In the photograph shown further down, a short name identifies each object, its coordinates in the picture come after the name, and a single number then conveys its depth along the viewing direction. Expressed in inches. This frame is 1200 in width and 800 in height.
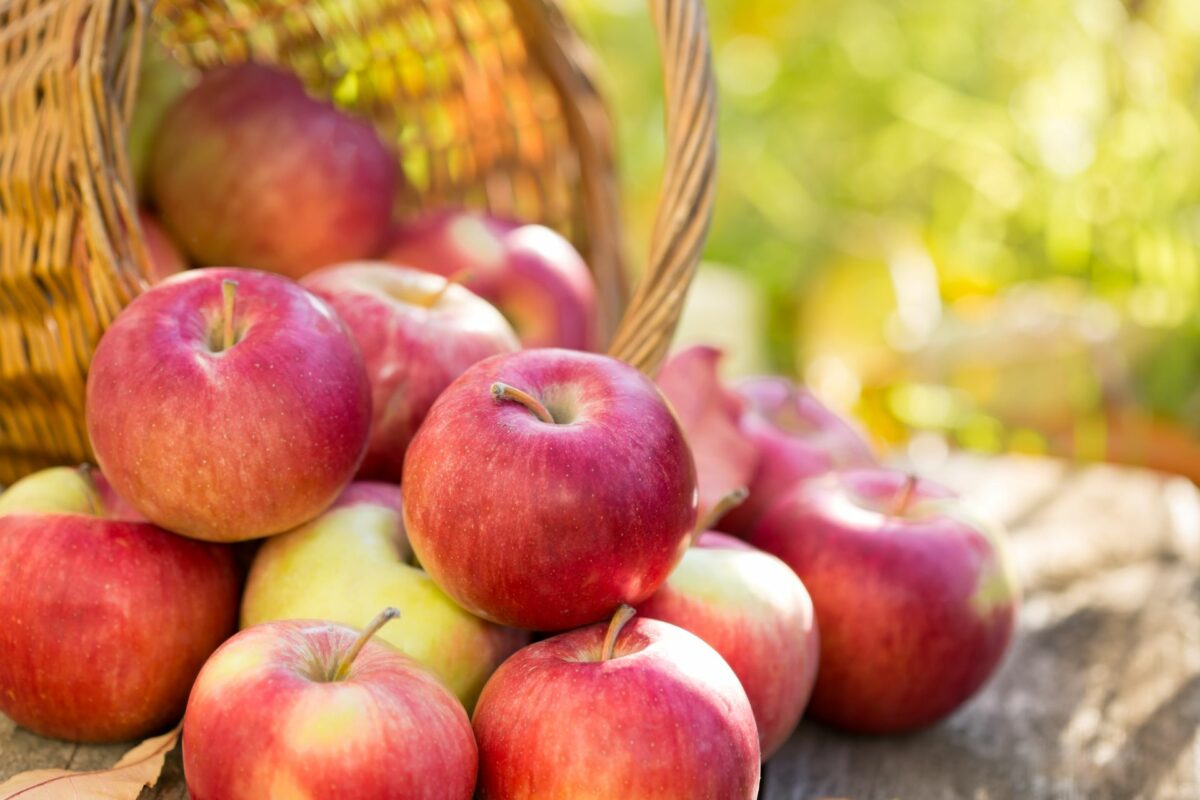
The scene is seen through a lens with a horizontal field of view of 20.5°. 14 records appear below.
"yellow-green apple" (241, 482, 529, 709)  32.9
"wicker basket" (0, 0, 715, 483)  34.2
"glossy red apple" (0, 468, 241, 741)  32.6
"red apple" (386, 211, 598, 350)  39.5
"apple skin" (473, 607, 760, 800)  31.0
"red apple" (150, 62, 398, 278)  38.9
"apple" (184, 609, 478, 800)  30.4
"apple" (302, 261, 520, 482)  35.3
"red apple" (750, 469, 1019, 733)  35.4
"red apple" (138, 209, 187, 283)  38.1
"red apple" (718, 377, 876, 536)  38.8
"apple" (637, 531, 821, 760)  33.6
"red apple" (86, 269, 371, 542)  32.4
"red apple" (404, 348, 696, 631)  31.8
